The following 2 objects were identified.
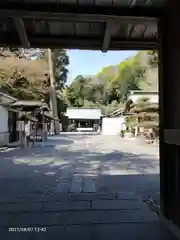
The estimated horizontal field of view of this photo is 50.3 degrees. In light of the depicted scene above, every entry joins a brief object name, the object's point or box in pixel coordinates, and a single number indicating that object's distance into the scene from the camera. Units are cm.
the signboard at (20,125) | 1018
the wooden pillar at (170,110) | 193
